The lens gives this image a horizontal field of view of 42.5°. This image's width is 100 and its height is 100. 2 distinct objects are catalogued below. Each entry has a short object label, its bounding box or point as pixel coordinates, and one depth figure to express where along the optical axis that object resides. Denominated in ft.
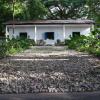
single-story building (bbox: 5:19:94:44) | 54.26
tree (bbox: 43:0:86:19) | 69.70
